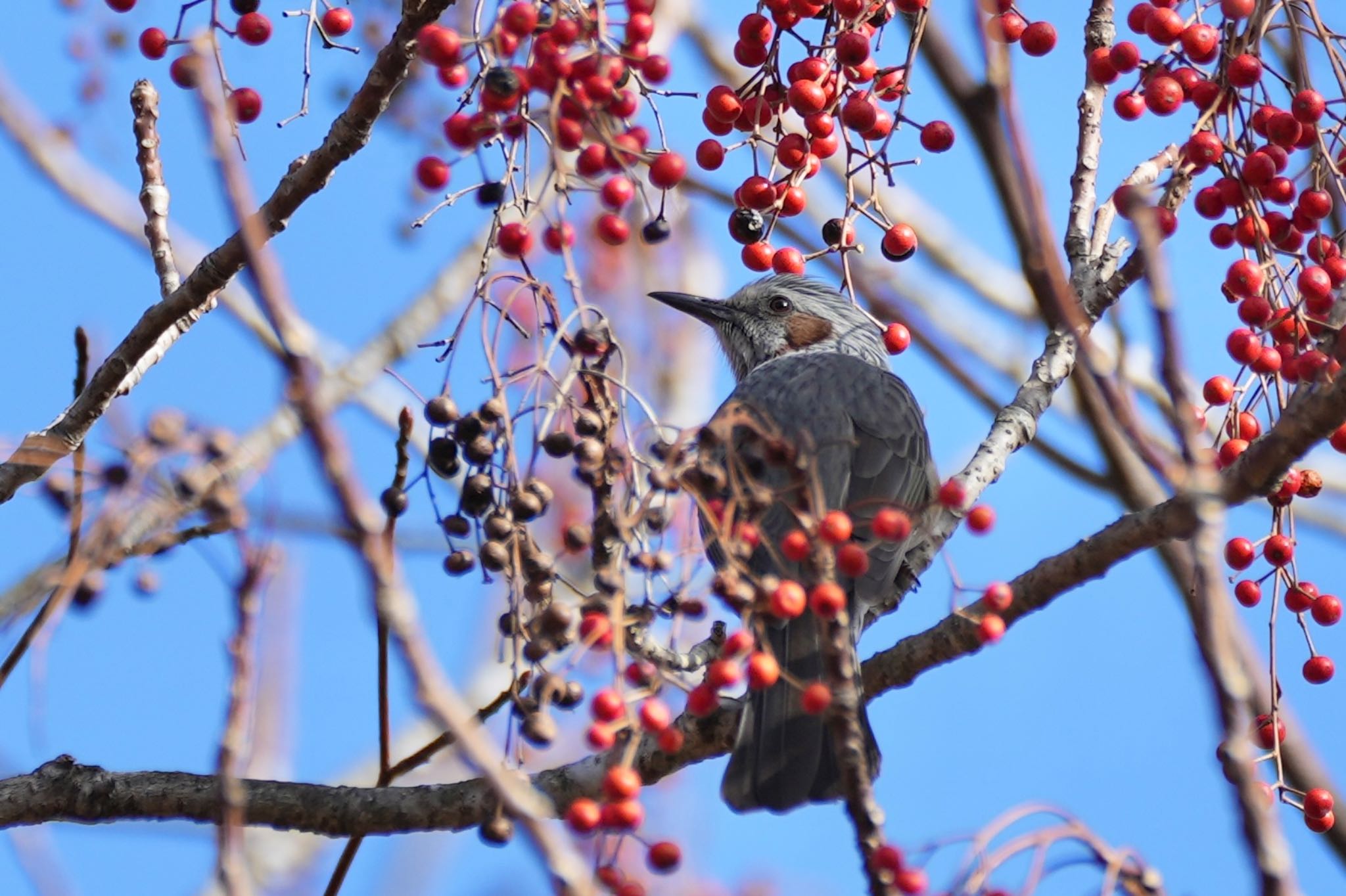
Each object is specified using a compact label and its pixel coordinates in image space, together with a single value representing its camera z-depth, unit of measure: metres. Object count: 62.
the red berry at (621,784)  4.48
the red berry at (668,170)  6.15
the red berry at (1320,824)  6.51
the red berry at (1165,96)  6.82
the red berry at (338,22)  7.15
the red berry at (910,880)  4.34
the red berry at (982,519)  5.50
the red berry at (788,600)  4.63
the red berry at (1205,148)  6.47
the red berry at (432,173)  6.03
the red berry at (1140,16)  6.96
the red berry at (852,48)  6.59
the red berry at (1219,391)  6.96
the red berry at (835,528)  4.70
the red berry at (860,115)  6.76
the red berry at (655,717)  4.62
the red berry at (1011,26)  7.24
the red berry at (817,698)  4.18
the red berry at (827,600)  4.46
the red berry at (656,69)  6.11
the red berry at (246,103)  7.00
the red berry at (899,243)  7.52
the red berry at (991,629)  5.40
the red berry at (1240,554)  6.95
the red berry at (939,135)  7.32
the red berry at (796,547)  4.93
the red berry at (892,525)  5.09
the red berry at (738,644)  4.75
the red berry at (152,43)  6.88
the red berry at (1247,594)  7.26
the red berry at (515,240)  5.75
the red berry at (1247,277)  6.62
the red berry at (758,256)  7.40
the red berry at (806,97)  6.67
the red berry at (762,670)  4.79
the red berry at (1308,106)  6.59
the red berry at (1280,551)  6.70
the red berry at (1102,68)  7.20
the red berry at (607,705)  4.55
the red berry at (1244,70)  6.62
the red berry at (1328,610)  6.85
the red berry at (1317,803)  6.55
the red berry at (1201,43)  6.81
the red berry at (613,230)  6.26
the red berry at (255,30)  6.97
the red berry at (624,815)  4.47
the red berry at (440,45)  5.63
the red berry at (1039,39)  7.26
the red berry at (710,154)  7.27
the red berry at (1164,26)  6.84
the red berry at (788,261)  7.37
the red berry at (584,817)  4.53
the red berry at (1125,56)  7.01
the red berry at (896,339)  8.49
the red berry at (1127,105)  7.32
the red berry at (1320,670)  6.94
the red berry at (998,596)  5.34
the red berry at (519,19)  5.29
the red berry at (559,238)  5.30
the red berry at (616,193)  6.09
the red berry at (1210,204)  6.90
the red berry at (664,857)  4.95
